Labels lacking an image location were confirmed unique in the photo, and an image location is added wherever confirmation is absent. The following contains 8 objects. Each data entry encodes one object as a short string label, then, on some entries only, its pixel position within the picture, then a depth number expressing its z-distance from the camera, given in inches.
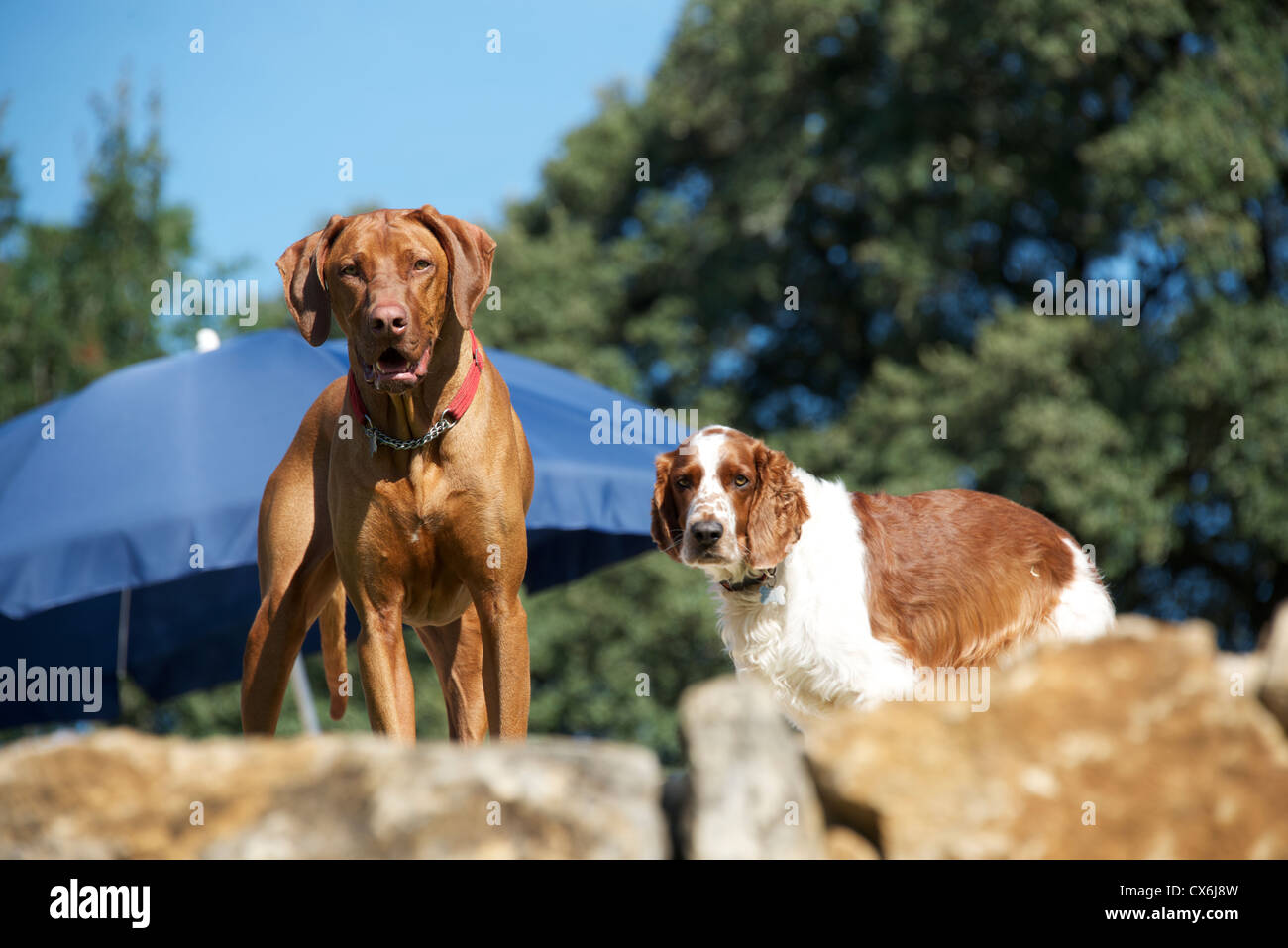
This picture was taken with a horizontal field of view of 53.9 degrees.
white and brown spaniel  189.8
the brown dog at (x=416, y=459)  165.0
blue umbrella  251.6
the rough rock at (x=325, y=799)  95.7
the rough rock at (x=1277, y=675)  102.2
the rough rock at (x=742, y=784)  96.2
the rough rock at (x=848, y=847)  99.7
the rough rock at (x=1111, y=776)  96.5
